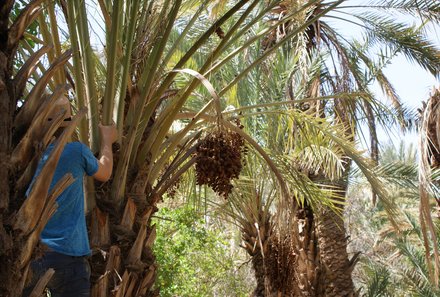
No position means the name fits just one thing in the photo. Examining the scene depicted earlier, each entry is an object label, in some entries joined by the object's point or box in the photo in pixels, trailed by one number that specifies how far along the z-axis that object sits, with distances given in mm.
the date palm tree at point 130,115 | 5012
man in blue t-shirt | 4059
